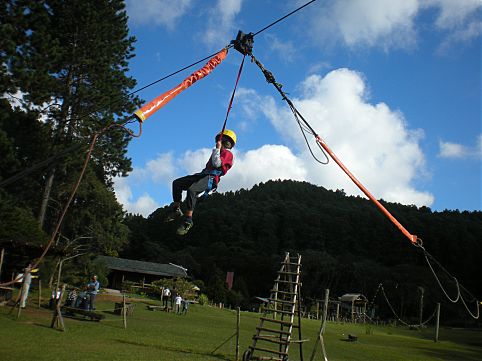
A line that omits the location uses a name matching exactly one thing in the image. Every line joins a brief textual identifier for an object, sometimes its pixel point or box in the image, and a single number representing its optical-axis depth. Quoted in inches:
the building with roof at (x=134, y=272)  2060.8
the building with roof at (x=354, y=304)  2095.2
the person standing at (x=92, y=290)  721.0
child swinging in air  315.0
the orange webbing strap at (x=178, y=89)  216.4
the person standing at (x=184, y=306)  1186.3
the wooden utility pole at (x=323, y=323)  405.3
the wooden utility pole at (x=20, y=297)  586.3
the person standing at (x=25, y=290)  608.1
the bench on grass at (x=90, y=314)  655.8
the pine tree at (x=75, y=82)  793.6
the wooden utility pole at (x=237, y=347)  433.5
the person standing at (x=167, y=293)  1181.7
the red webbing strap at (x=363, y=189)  309.7
